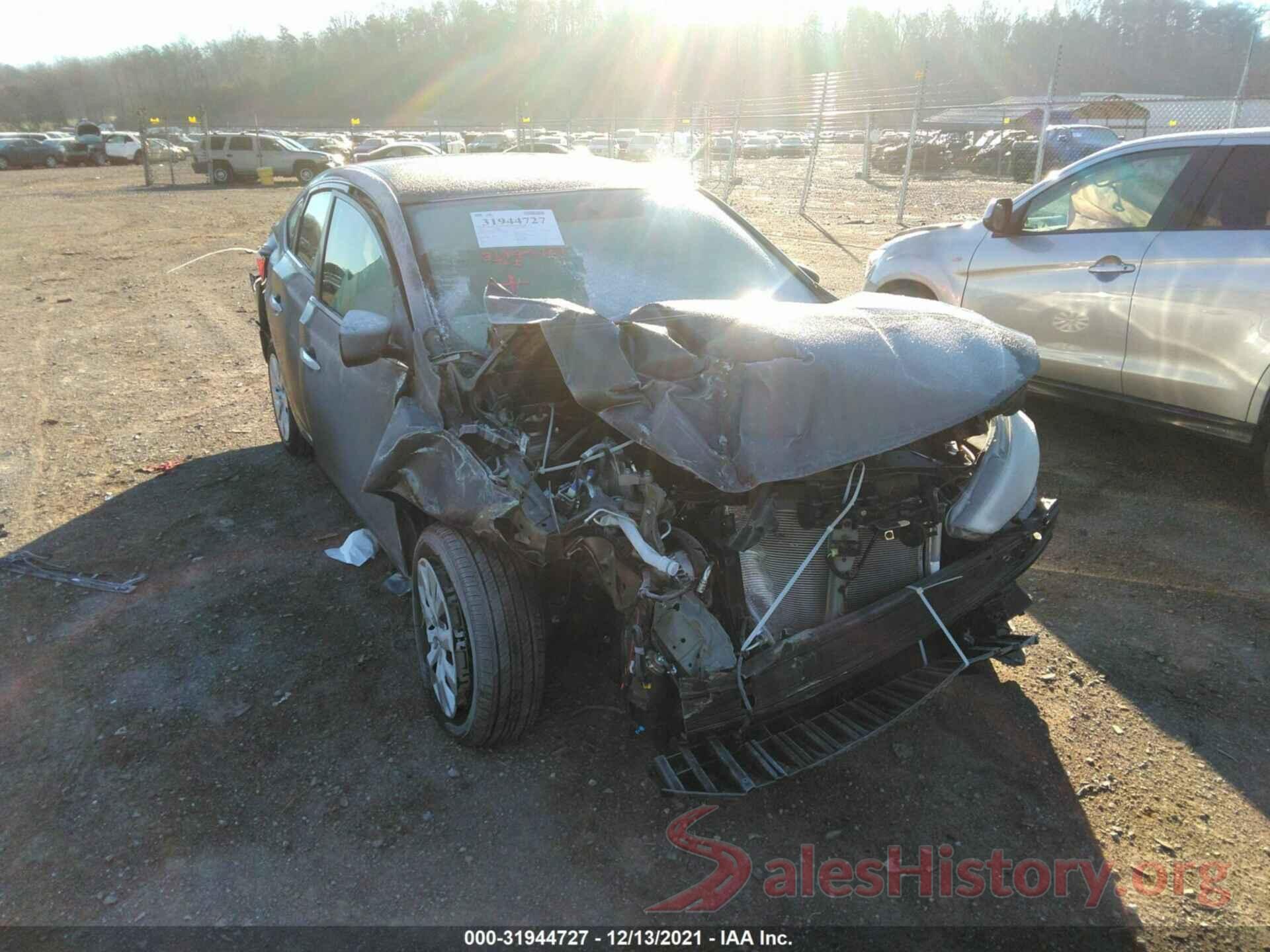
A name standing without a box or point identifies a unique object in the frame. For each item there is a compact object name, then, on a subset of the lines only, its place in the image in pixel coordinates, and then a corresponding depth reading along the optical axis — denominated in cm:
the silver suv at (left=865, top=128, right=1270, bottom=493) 412
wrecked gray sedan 230
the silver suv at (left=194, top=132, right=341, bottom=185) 2852
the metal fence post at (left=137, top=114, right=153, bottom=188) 2709
